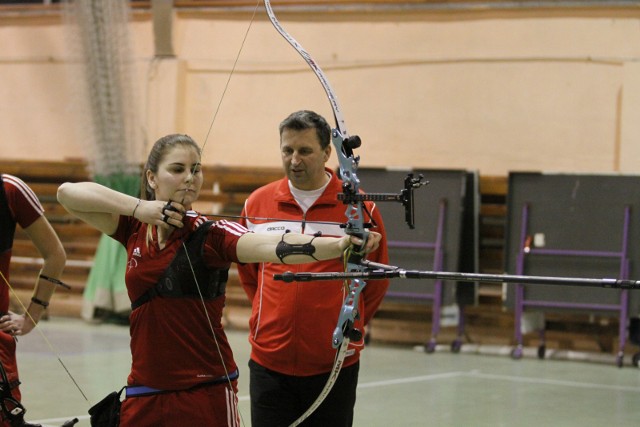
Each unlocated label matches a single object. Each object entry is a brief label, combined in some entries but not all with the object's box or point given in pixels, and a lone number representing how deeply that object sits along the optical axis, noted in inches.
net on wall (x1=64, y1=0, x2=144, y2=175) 696.3
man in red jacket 225.3
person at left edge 218.5
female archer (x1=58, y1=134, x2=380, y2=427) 177.3
